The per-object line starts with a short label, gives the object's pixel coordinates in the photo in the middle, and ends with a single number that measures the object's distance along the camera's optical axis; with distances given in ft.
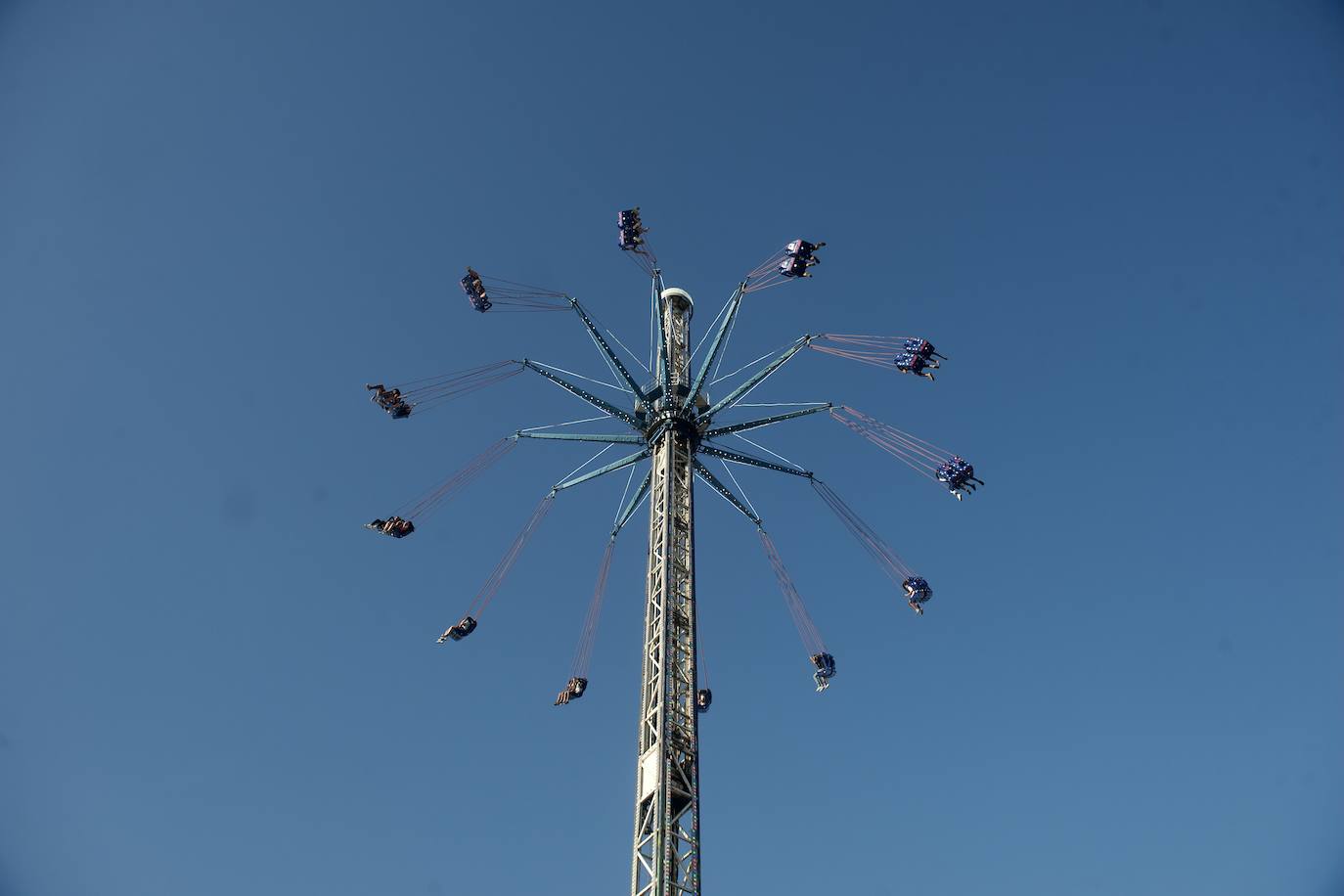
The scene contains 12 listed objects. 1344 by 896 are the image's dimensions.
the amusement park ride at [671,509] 98.63
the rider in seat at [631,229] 141.18
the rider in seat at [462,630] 141.16
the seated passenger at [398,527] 142.72
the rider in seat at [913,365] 129.59
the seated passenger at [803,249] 134.00
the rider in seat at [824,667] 146.00
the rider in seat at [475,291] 145.69
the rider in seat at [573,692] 139.64
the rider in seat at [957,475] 127.44
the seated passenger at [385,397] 143.13
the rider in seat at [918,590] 139.44
